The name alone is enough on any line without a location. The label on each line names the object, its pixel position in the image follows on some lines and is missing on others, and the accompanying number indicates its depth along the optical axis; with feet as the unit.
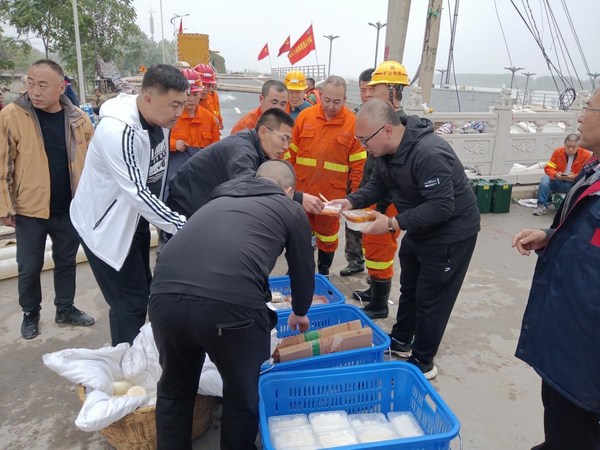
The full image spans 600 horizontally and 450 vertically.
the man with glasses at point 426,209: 8.41
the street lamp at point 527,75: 114.32
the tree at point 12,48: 68.05
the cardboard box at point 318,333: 8.48
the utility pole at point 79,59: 53.91
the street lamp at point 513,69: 101.81
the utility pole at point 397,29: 23.89
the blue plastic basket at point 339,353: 8.06
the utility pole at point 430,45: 25.21
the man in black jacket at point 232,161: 8.82
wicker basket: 6.89
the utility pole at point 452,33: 62.03
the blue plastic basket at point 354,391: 7.30
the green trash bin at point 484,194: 23.39
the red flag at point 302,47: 37.19
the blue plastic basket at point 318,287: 10.61
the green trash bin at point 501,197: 23.45
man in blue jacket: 5.36
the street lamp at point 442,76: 106.65
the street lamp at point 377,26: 85.20
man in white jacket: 7.55
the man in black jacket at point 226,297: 5.57
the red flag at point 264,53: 62.34
